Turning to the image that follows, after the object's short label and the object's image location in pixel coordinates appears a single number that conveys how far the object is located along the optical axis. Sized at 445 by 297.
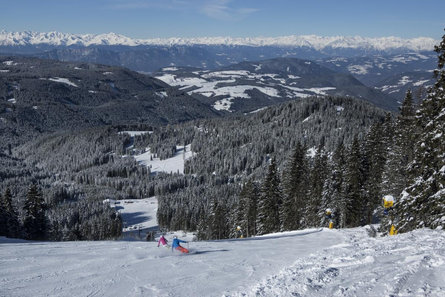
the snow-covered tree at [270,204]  49.22
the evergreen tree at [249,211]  54.06
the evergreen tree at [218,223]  71.12
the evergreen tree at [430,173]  20.20
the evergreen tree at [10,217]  44.72
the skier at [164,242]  21.02
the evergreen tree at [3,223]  44.06
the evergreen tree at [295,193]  49.66
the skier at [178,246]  20.03
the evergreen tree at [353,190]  42.94
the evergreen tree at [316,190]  46.62
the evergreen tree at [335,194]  42.81
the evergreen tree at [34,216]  46.75
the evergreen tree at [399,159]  34.53
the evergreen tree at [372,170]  43.66
